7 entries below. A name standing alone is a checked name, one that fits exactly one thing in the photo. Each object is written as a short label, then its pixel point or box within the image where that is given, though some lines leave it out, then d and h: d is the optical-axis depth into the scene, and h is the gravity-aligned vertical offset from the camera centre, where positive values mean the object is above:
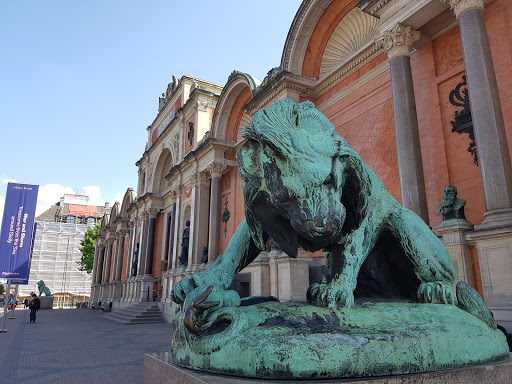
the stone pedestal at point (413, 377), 1.16 -0.31
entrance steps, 15.55 -1.45
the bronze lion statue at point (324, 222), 1.31 +0.24
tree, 41.44 +3.57
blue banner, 10.80 +1.40
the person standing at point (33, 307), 15.58 -1.03
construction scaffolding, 46.06 +2.75
